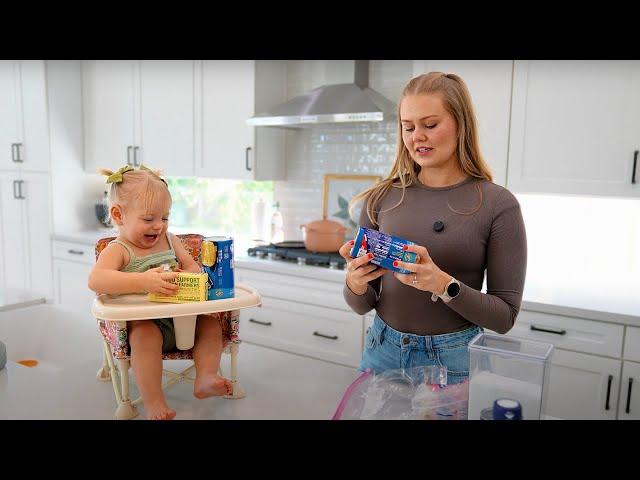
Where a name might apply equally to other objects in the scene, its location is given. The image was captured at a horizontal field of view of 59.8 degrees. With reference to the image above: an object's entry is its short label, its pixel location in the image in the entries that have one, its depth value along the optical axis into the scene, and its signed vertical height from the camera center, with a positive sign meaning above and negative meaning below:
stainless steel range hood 2.87 +0.34
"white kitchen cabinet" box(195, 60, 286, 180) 3.36 +0.26
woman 1.15 -0.14
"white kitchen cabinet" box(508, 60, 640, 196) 2.37 +0.19
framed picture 3.37 -0.16
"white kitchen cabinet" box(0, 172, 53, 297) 3.91 -0.51
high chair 1.11 -0.36
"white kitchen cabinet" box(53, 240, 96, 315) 3.76 -0.76
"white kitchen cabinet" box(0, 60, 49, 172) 3.80 +0.28
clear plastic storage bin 0.82 -0.31
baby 1.14 -0.24
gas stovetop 2.92 -0.48
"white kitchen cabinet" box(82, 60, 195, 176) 3.60 +0.31
